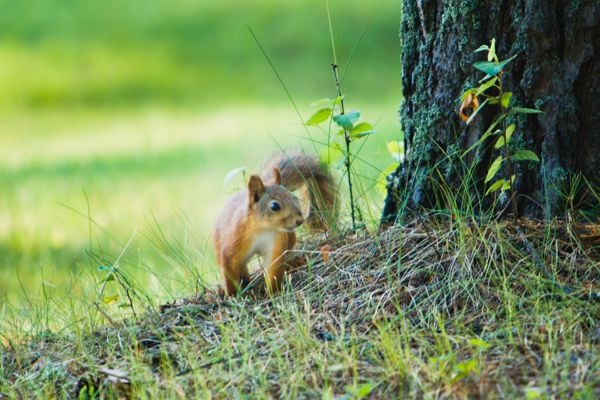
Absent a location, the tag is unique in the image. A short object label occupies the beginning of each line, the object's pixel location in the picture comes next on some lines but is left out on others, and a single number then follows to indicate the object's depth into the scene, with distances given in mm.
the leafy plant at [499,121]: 5797
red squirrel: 6969
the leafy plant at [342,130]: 6727
